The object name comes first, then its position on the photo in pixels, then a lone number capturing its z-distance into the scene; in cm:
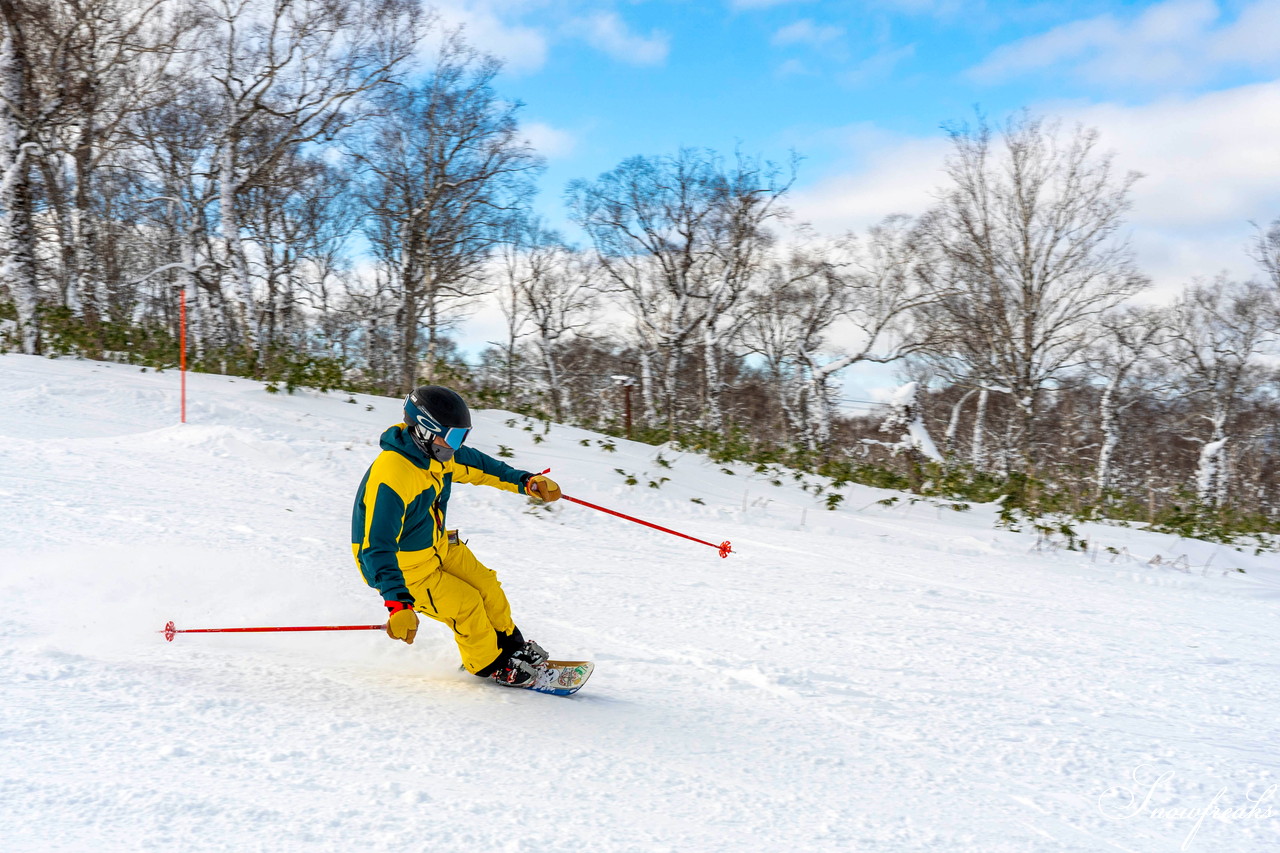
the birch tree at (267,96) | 1552
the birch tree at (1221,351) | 2997
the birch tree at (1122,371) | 2728
